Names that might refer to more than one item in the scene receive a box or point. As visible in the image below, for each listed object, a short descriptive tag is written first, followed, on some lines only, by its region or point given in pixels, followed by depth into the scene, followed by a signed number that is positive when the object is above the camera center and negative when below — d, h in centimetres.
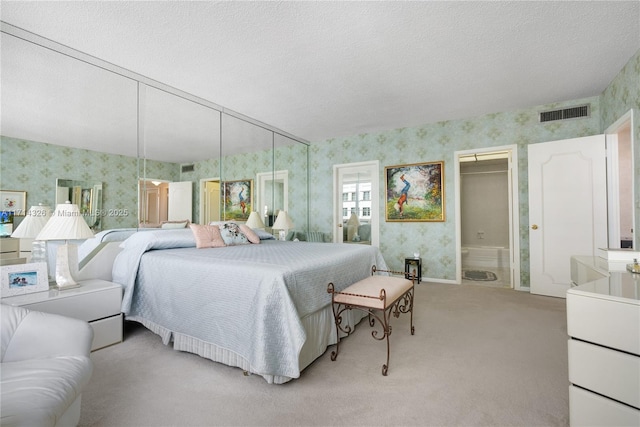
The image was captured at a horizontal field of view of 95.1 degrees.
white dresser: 119 -60
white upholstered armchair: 97 -60
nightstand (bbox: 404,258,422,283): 472 -82
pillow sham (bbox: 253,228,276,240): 418 -25
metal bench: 207 -60
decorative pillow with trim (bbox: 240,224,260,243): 374 -22
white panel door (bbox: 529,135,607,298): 356 +11
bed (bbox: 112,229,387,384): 179 -58
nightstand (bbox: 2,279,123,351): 203 -64
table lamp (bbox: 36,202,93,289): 217 -12
